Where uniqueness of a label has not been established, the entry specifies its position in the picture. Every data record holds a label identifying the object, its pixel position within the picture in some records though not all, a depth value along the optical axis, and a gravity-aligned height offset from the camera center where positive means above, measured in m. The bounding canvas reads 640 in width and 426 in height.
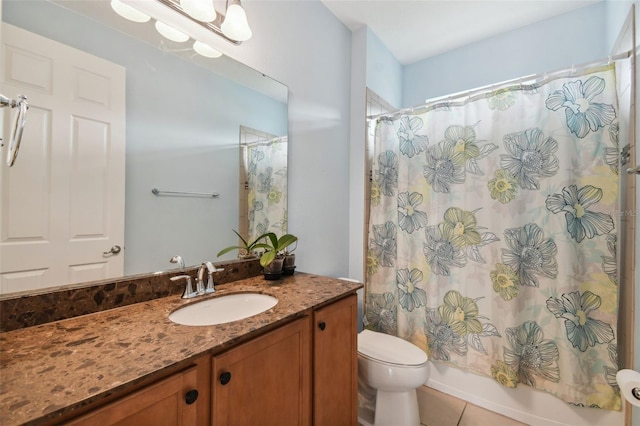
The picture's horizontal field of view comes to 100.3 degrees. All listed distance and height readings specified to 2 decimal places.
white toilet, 1.41 -0.88
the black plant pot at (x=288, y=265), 1.46 -0.29
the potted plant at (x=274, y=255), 1.33 -0.22
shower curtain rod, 1.42 +0.80
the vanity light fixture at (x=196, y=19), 1.04 +0.83
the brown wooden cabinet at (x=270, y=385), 0.60 -0.51
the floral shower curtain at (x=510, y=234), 1.42 -0.12
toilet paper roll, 0.92 -0.59
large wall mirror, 0.79 +0.26
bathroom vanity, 0.53 -0.37
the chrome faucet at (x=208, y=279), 1.12 -0.29
